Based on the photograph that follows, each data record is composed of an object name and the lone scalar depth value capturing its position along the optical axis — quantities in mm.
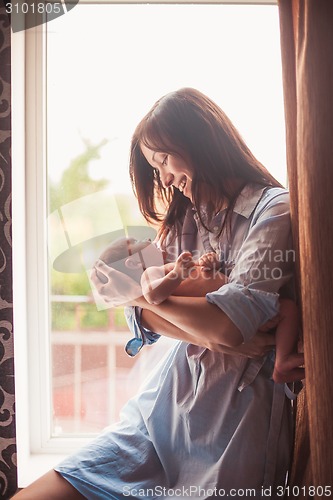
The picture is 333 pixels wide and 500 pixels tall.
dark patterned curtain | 1691
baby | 1312
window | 1898
